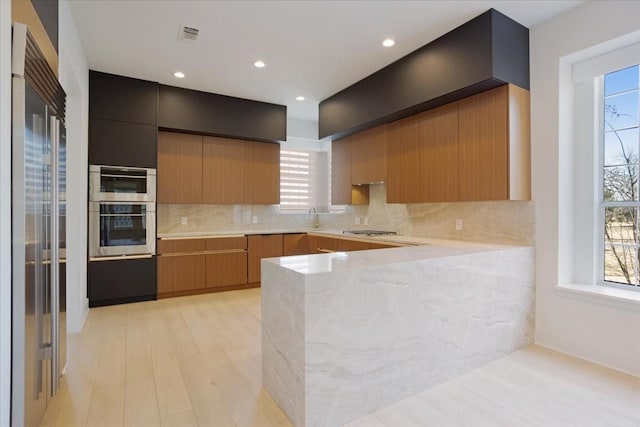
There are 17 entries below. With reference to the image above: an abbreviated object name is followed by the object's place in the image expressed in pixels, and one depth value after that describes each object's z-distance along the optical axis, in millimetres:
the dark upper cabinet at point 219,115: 4441
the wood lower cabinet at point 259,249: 4918
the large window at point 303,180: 5957
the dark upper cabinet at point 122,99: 3973
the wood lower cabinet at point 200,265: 4359
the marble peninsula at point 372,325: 1782
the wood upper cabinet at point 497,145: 2859
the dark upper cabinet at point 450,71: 2766
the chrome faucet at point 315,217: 6145
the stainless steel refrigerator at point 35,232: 1545
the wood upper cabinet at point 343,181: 4898
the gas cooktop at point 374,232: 4231
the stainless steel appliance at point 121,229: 3904
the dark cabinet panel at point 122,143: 3941
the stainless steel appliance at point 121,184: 3900
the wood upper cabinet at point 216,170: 4602
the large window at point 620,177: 2621
